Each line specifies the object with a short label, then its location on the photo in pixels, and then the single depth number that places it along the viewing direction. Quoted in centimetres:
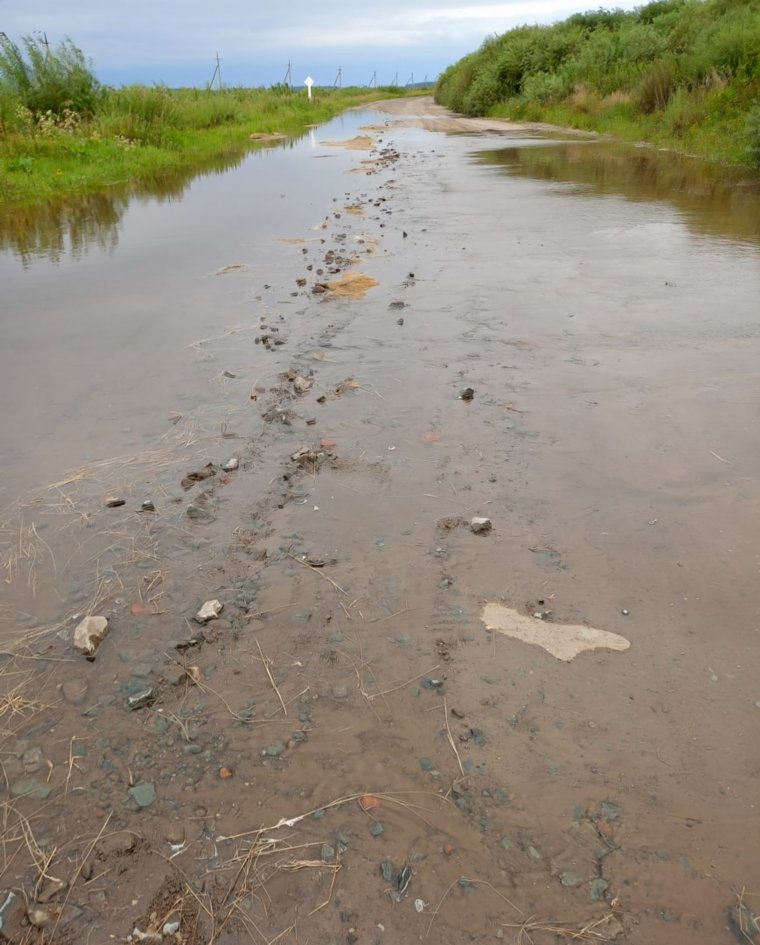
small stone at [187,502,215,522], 346
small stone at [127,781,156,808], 212
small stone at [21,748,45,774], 224
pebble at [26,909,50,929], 182
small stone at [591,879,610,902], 186
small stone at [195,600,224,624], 282
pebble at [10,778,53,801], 214
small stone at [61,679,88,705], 248
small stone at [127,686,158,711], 244
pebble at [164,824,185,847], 201
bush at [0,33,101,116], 1680
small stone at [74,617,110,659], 266
